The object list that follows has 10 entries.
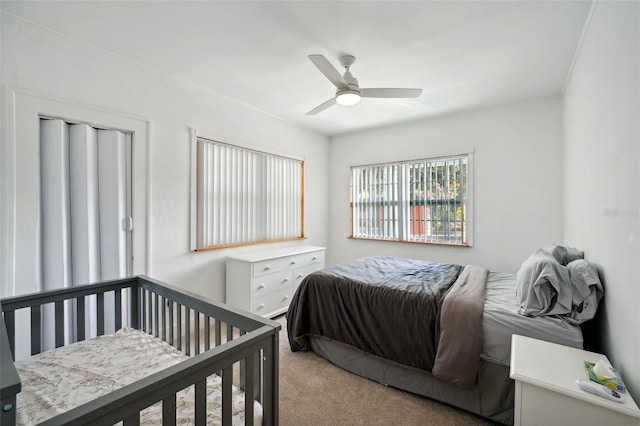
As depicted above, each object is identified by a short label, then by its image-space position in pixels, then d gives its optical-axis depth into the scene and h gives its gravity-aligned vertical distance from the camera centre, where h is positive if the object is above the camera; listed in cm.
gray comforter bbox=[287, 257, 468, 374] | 195 -78
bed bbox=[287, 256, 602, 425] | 169 -83
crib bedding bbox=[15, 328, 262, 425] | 112 -78
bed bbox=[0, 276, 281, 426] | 75 -68
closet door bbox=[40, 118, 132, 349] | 210 +1
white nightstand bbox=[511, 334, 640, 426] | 105 -74
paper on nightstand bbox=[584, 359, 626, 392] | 112 -70
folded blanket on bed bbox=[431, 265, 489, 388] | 170 -82
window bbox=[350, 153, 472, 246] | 371 +14
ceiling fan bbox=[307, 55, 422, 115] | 229 +102
